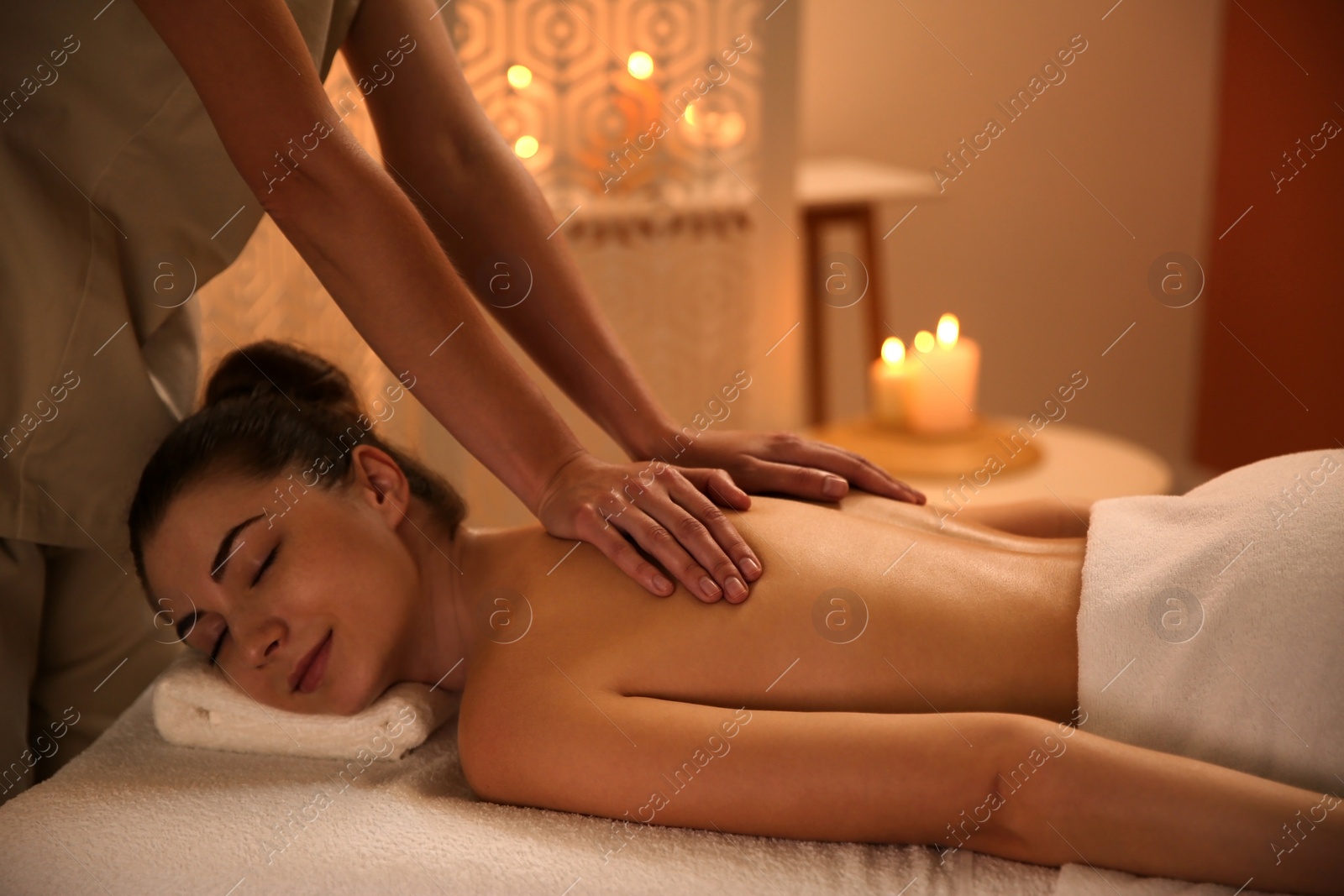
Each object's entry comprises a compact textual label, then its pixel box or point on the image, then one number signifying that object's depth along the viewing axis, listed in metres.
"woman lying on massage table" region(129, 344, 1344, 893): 0.82
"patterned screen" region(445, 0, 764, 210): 2.23
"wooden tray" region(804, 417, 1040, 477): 1.87
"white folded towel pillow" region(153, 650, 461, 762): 1.05
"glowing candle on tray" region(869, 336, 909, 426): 2.01
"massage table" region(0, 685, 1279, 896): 0.83
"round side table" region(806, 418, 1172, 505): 1.79
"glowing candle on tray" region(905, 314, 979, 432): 1.95
